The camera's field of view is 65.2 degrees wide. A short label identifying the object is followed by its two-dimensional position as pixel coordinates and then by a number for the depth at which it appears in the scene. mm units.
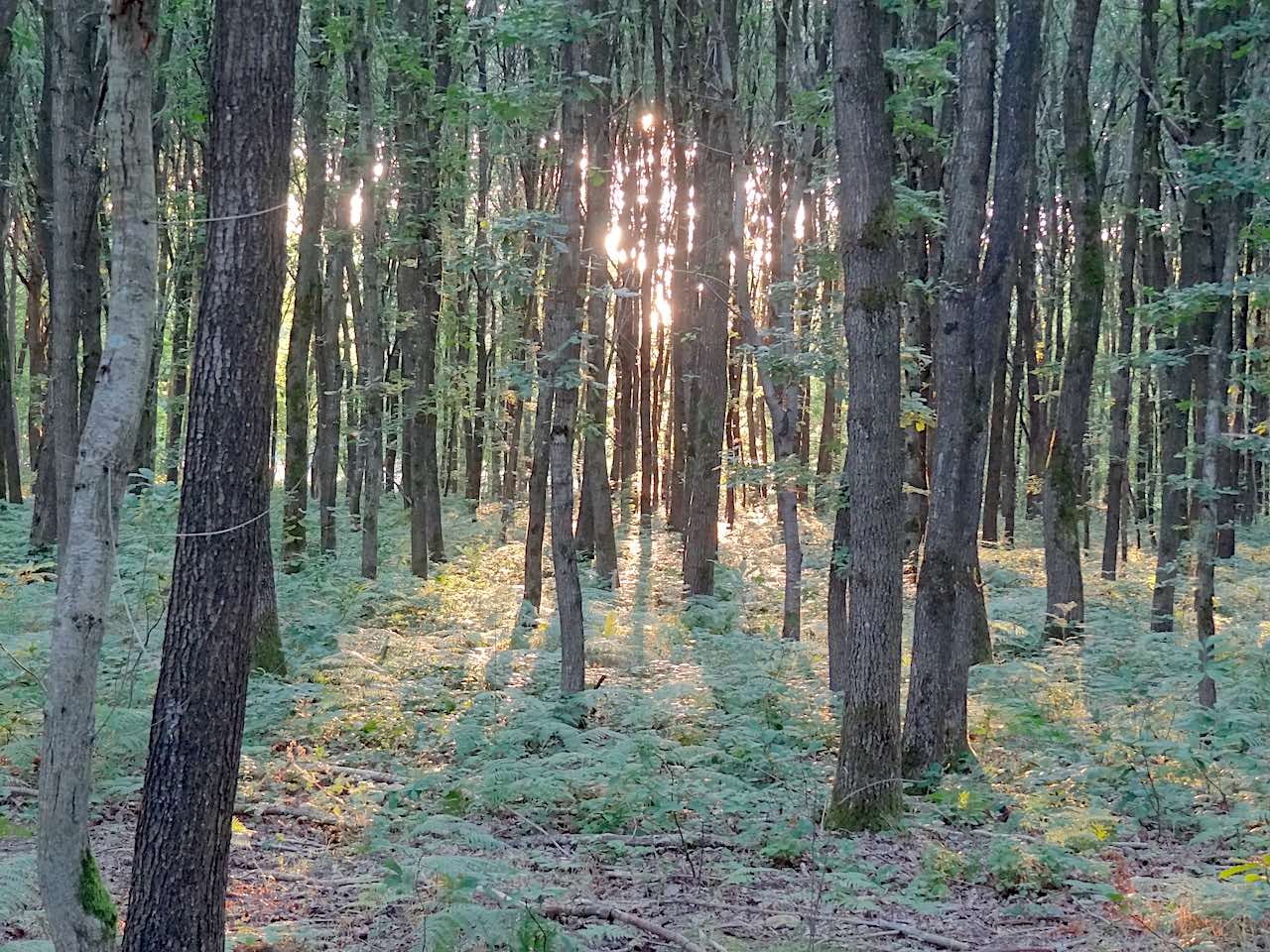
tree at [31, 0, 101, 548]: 10562
